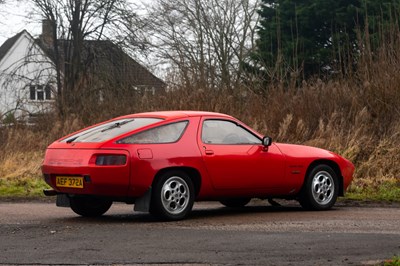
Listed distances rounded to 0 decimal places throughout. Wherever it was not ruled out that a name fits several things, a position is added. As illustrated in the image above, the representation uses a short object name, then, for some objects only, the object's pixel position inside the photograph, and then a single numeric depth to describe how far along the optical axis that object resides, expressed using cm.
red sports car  1085
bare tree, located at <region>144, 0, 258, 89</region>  4569
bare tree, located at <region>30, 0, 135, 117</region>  3719
